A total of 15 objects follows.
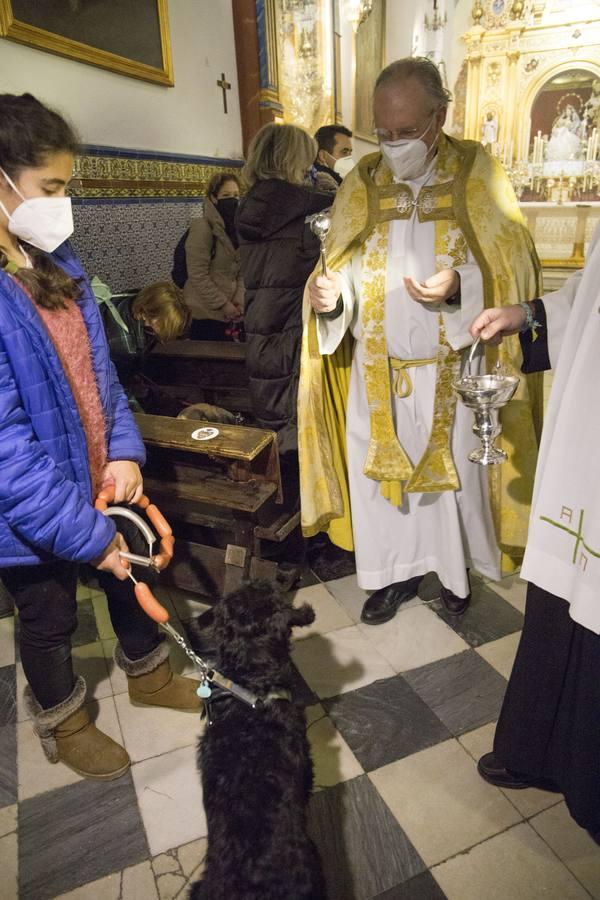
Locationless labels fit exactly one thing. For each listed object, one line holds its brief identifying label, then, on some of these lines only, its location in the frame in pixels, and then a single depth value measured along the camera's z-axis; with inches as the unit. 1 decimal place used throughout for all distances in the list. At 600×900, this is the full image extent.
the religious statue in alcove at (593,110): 386.9
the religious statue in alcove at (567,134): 392.8
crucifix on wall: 199.2
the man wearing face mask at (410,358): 85.3
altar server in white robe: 51.1
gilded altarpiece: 384.8
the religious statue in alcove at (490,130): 407.2
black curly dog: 48.8
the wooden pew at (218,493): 99.6
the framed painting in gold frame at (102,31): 128.0
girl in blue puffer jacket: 58.1
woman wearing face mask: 149.0
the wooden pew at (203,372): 135.3
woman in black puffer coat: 103.4
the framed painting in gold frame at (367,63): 303.9
